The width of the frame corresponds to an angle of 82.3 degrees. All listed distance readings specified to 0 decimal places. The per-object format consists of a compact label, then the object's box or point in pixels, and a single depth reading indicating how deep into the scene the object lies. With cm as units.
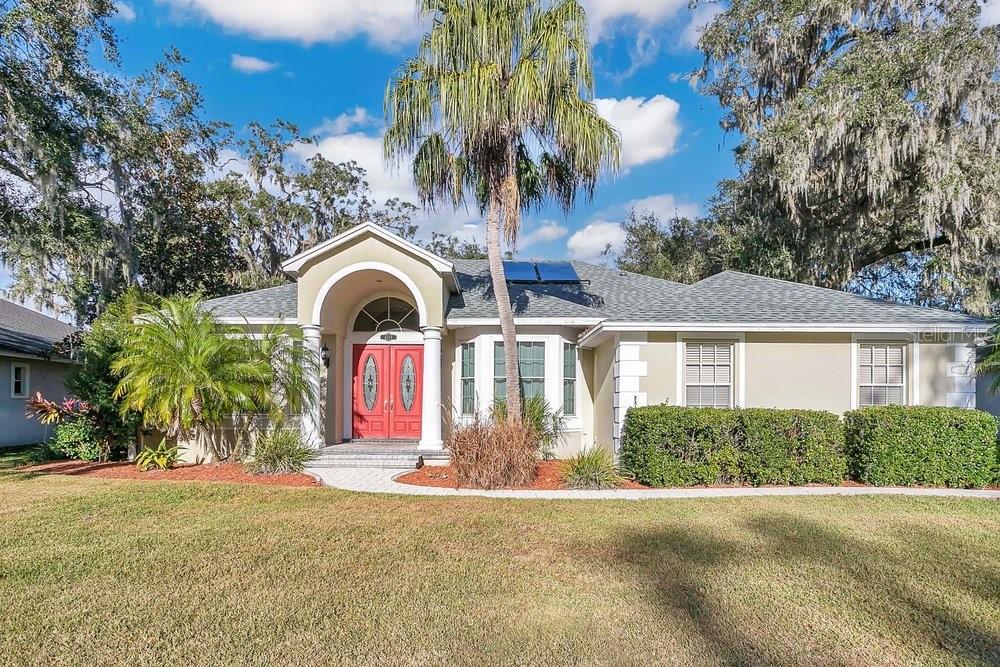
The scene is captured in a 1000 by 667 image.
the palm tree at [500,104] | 965
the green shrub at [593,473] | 898
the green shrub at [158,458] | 1061
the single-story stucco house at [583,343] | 1030
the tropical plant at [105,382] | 1110
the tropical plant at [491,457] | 898
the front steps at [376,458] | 1102
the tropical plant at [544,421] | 1136
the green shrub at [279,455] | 984
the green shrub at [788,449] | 905
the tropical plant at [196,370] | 991
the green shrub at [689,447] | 898
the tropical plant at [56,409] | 1113
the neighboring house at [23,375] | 1547
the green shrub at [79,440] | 1149
